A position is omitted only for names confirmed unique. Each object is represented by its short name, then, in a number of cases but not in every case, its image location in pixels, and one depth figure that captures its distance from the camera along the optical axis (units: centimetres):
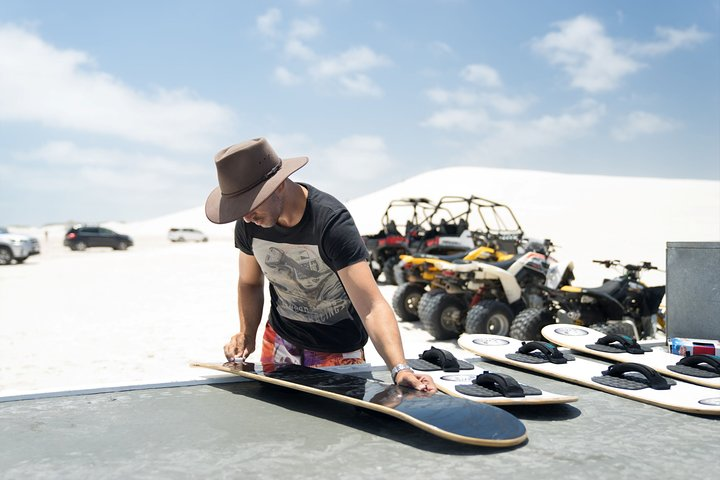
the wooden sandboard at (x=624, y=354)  219
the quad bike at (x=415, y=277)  1030
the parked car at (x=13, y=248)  2588
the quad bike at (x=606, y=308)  779
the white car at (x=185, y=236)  5444
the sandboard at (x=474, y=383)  189
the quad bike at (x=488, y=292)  852
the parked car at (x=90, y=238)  3806
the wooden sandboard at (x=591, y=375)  189
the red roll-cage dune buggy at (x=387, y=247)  1633
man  239
